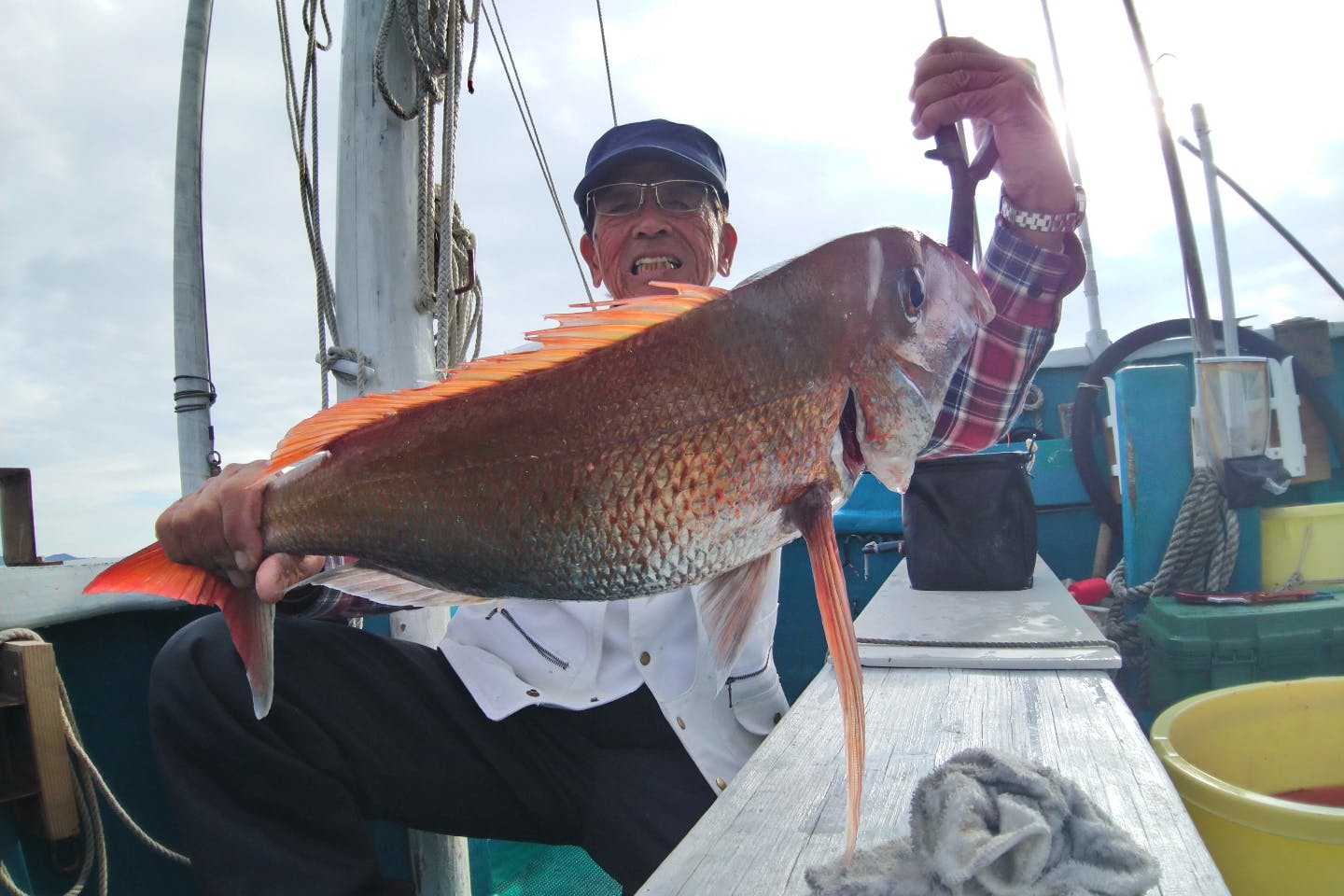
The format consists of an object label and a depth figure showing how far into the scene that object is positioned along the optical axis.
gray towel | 0.94
